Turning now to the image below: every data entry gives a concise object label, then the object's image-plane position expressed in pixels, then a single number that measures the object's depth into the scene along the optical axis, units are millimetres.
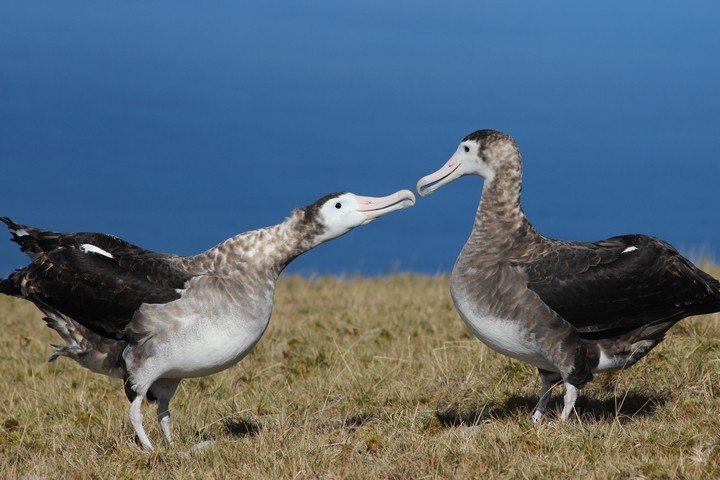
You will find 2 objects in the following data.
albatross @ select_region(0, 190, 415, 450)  12359
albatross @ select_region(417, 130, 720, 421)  12672
